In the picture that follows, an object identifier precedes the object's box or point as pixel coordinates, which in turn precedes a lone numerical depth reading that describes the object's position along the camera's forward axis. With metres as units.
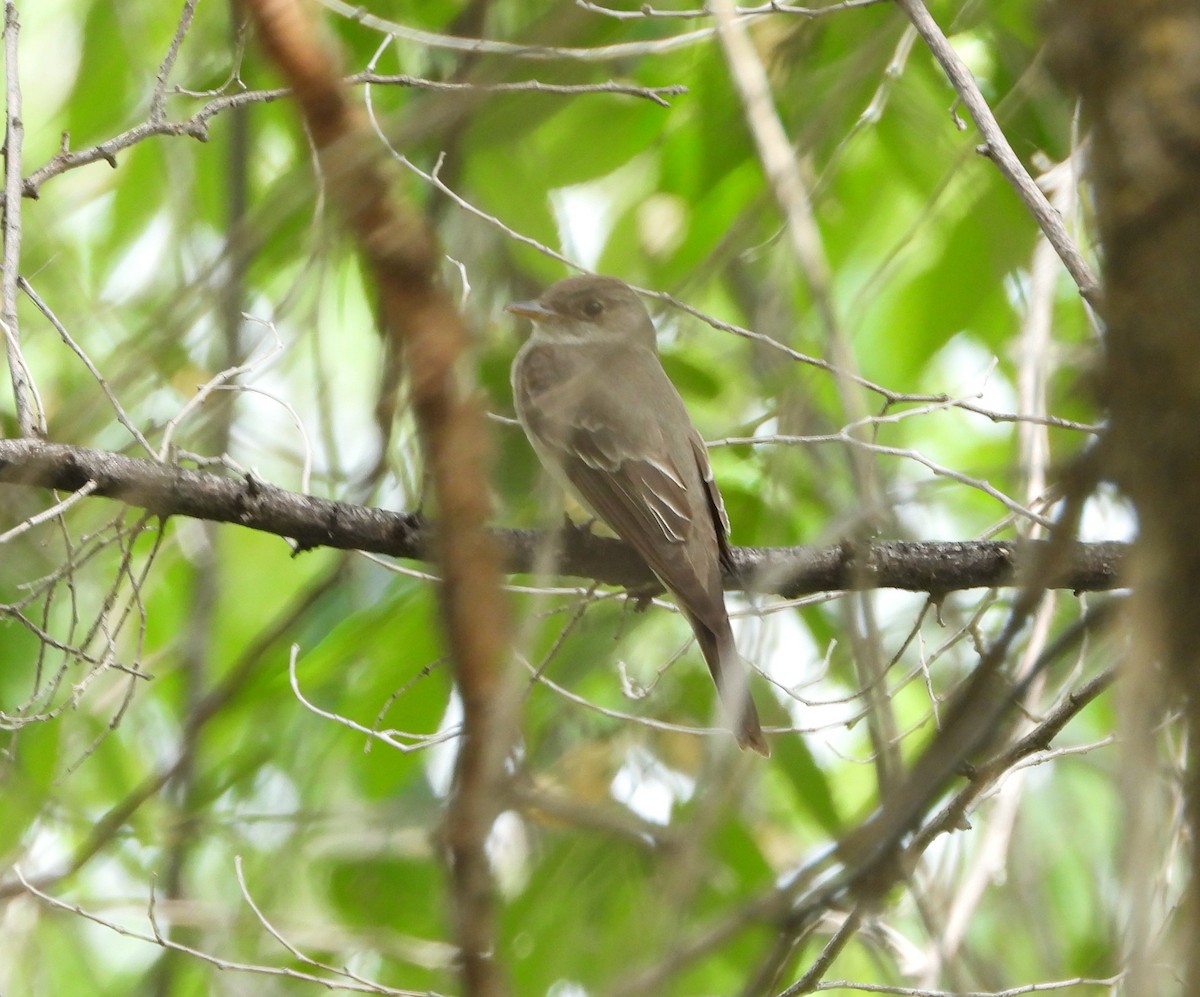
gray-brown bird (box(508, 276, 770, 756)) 7.87
